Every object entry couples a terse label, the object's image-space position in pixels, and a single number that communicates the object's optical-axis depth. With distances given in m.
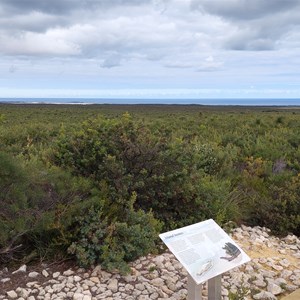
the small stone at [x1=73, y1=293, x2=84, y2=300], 3.07
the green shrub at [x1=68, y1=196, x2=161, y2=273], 3.45
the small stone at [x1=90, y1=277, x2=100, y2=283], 3.34
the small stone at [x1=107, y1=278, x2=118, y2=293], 3.24
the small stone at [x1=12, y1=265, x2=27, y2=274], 3.44
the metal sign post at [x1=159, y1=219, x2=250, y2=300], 2.75
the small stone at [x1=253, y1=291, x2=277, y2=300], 3.24
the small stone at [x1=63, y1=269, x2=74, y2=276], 3.44
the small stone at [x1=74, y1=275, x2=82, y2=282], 3.33
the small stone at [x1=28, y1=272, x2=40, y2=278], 3.37
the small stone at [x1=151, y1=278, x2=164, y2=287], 3.35
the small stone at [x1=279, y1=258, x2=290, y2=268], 3.96
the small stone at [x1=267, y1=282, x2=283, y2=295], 3.38
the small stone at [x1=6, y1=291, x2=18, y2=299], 3.09
